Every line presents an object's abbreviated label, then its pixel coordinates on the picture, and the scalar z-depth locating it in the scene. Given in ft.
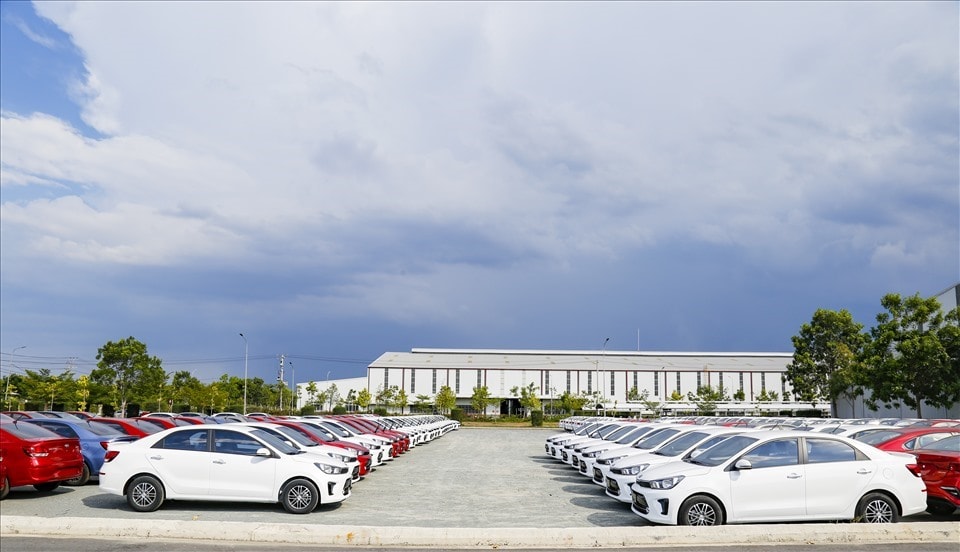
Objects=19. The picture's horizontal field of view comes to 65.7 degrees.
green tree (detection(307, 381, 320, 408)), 328.29
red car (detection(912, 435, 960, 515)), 38.91
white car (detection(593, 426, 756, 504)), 42.37
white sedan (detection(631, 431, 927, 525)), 35.12
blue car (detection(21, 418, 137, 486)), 51.34
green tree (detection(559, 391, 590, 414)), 297.33
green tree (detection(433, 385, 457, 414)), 299.58
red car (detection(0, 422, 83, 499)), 42.50
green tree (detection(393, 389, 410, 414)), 312.29
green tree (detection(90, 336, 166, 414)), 193.57
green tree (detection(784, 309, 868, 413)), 204.44
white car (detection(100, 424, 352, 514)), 40.65
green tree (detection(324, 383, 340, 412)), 334.85
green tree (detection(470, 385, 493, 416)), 299.17
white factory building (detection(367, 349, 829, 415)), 331.77
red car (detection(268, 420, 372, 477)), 58.65
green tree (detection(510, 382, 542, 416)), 295.28
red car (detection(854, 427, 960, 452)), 45.34
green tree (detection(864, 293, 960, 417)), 131.34
